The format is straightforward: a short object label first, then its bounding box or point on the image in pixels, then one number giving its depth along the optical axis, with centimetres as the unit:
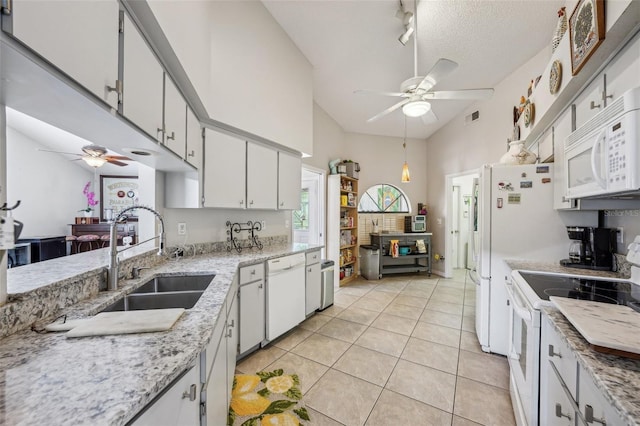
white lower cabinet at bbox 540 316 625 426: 73
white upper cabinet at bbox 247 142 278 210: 267
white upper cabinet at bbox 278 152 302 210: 306
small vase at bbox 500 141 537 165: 238
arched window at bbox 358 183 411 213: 555
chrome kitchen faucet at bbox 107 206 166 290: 134
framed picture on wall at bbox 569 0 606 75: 123
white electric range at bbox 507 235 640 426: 122
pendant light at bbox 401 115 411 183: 401
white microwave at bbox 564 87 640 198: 103
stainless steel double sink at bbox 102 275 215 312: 138
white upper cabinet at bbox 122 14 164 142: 109
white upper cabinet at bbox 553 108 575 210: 186
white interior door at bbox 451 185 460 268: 584
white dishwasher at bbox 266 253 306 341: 241
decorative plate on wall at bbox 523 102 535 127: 248
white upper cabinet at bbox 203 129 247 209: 227
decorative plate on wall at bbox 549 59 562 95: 181
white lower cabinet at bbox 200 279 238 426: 98
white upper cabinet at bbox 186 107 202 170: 194
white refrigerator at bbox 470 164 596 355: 219
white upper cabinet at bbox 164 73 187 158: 152
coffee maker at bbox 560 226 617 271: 185
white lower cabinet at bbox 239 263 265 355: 214
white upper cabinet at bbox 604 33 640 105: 116
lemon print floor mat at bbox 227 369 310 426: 159
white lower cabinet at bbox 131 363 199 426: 63
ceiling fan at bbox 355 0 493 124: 206
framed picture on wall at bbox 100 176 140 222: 335
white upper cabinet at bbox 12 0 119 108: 66
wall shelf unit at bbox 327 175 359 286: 441
